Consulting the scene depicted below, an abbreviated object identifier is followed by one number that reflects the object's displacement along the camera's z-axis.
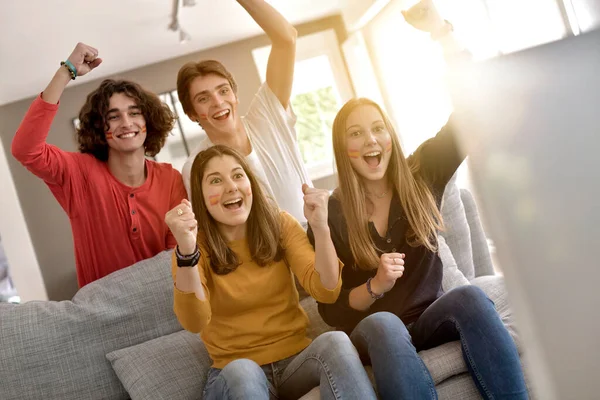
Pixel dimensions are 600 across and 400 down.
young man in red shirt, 1.46
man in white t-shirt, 1.43
